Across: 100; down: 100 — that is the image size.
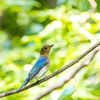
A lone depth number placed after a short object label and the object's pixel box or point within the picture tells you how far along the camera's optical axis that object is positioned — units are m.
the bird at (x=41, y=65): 4.12
